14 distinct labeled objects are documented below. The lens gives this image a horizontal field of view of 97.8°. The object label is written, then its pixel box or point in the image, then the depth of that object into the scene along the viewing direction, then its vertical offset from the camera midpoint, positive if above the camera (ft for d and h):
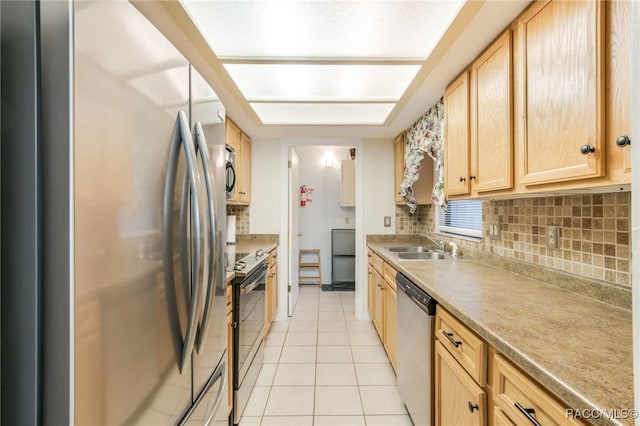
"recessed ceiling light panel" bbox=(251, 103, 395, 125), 7.64 +2.96
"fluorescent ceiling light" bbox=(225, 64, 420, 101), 5.69 +2.95
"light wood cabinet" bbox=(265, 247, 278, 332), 8.74 -2.59
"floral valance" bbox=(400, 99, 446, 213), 6.92 +1.84
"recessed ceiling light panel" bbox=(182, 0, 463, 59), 4.06 +2.98
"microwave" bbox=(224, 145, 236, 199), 7.45 +1.18
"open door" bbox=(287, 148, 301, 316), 11.12 -0.73
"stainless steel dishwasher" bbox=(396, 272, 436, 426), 4.42 -2.46
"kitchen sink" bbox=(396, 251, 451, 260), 8.36 -1.32
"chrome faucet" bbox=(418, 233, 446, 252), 8.69 -0.98
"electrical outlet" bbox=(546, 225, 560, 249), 4.42 -0.40
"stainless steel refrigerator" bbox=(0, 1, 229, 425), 1.58 -0.04
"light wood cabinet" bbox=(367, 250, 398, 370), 6.96 -2.60
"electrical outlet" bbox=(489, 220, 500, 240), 6.02 -0.39
